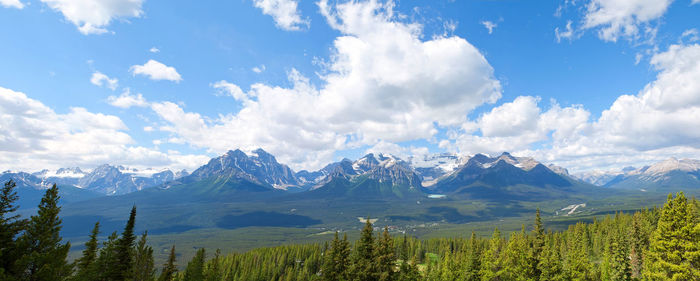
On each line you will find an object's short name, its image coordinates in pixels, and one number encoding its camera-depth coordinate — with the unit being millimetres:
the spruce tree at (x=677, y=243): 30391
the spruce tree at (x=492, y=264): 70438
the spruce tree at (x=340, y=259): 51312
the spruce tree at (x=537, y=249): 53281
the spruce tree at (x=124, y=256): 39922
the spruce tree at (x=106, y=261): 39947
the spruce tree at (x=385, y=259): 46666
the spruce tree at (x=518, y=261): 53969
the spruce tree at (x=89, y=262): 37194
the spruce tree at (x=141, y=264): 44912
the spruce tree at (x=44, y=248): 25969
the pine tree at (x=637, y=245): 74938
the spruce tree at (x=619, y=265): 67500
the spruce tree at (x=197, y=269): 64062
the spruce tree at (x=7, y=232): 24766
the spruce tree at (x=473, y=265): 73062
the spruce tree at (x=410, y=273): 60250
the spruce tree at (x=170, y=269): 50919
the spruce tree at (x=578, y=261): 55844
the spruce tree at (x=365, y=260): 47031
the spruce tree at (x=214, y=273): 68806
